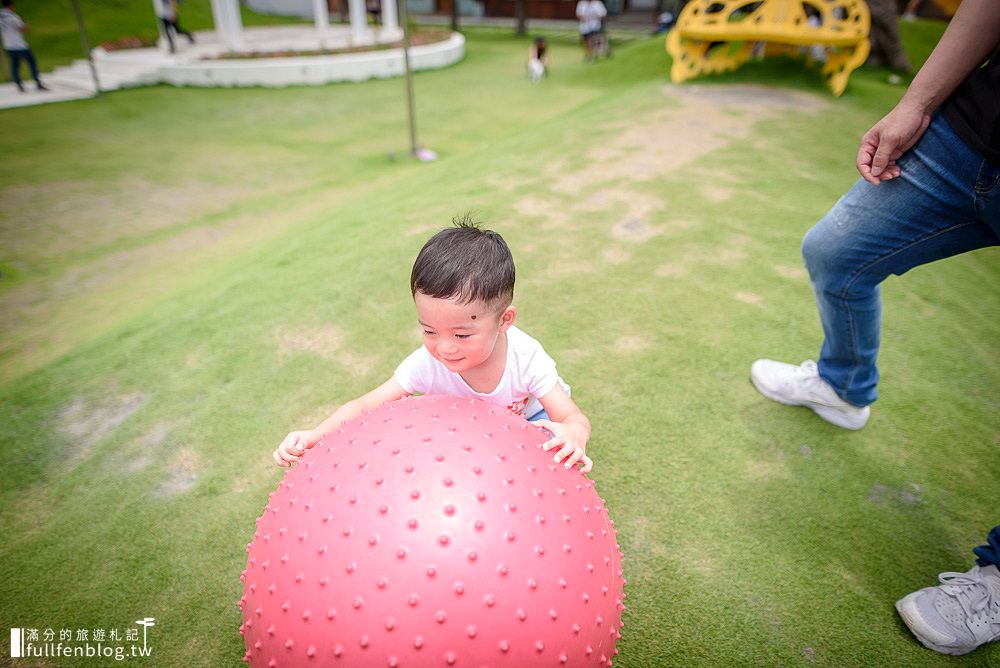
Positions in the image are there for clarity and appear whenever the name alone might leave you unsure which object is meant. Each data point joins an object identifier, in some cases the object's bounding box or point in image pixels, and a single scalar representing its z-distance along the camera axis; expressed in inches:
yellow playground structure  325.7
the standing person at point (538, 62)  533.6
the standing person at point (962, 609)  67.7
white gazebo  594.5
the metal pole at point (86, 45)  395.6
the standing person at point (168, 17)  565.9
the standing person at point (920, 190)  60.1
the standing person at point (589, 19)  663.1
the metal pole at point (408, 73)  261.4
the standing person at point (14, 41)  420.5
